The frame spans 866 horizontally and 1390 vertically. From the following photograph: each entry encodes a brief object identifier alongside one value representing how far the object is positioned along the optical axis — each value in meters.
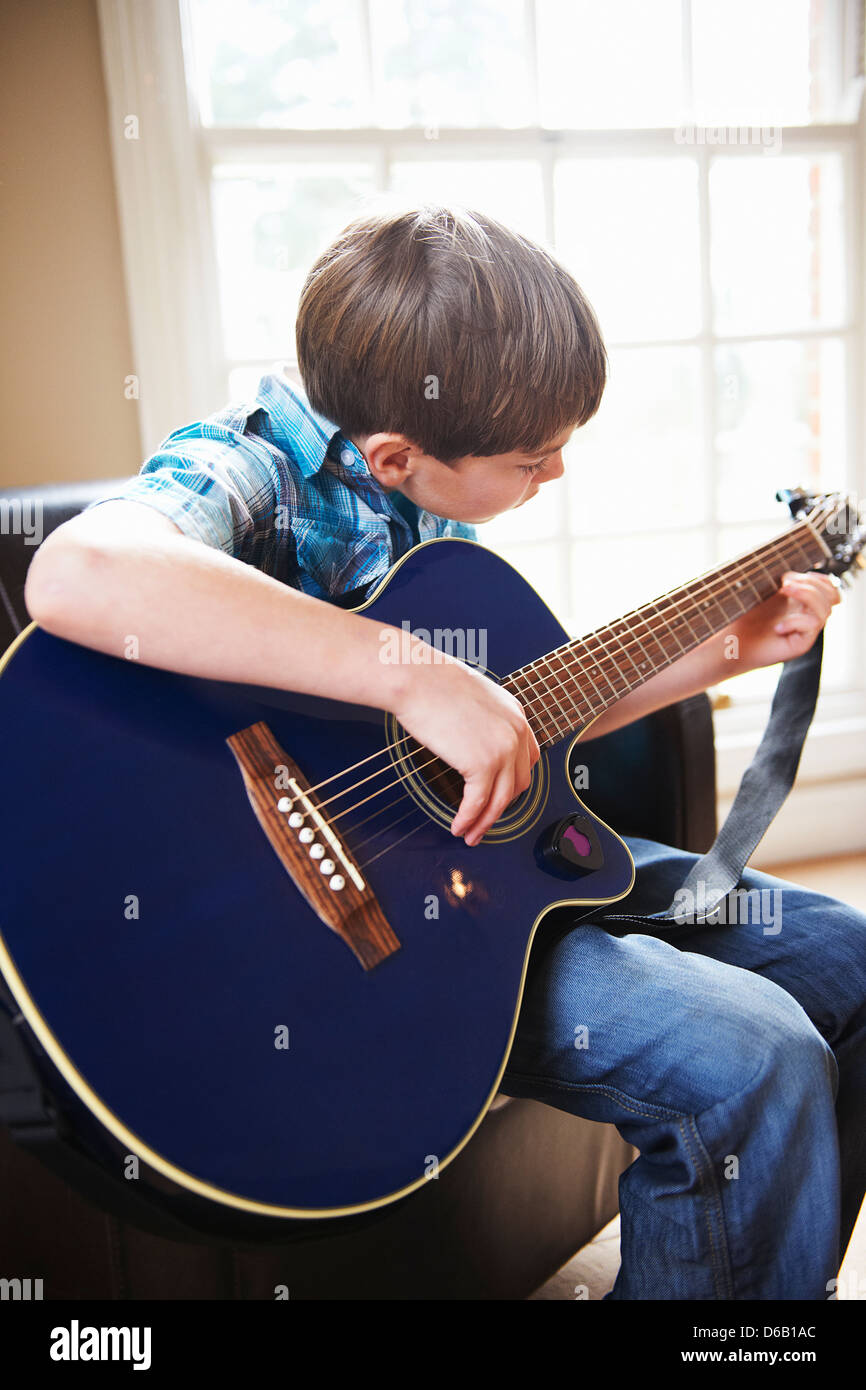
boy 0.73
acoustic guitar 0.61
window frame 1.61
